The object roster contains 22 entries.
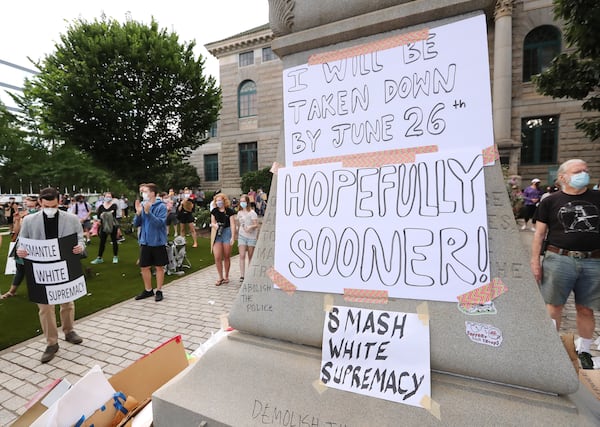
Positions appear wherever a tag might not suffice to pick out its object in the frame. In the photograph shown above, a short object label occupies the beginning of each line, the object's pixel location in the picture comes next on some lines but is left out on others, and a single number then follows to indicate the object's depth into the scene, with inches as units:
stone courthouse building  680.4
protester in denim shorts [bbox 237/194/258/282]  255.1
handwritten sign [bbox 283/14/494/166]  47.5
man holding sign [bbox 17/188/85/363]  138.6
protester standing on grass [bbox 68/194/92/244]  394.3
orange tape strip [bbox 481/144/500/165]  46.1
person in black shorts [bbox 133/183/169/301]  204.5
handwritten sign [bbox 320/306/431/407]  45.8
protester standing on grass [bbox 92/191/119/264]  319.9
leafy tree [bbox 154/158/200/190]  1124.8
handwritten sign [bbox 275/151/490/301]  46.6
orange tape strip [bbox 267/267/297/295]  57.4
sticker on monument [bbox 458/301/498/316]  44.4
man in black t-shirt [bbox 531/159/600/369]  106.7
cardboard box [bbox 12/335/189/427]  68.6
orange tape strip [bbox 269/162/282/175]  62.2
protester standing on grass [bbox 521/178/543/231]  448.1
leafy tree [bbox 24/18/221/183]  633.0
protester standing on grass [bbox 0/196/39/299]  218.8
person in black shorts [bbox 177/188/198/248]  443.2
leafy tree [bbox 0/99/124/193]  989.2
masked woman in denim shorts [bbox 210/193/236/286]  256.1
